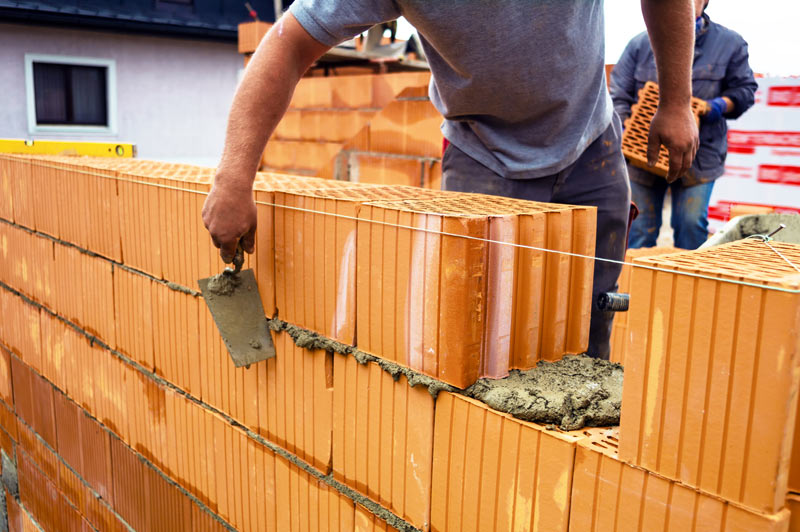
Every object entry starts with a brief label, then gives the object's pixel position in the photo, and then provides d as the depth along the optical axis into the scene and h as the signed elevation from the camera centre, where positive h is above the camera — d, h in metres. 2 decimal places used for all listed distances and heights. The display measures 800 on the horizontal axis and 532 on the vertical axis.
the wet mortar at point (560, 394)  1.33 -0.47
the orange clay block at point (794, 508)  1.06 -0.51
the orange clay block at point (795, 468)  1.07 -0.46
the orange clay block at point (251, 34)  8.52 +1.32
